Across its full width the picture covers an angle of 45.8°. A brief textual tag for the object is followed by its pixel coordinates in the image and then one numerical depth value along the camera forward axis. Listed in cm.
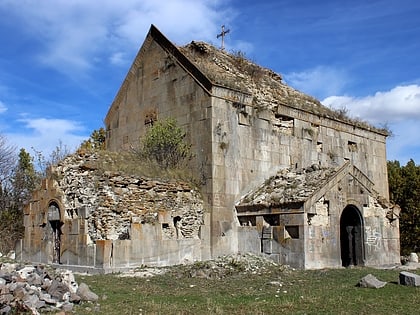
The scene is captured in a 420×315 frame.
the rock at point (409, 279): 1155
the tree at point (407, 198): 2814
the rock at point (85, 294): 952
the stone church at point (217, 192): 1571
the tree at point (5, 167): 2634
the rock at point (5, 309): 786
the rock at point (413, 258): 2055
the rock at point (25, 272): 950
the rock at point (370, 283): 1125
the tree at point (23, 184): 2520
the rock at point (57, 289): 911
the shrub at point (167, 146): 1869
